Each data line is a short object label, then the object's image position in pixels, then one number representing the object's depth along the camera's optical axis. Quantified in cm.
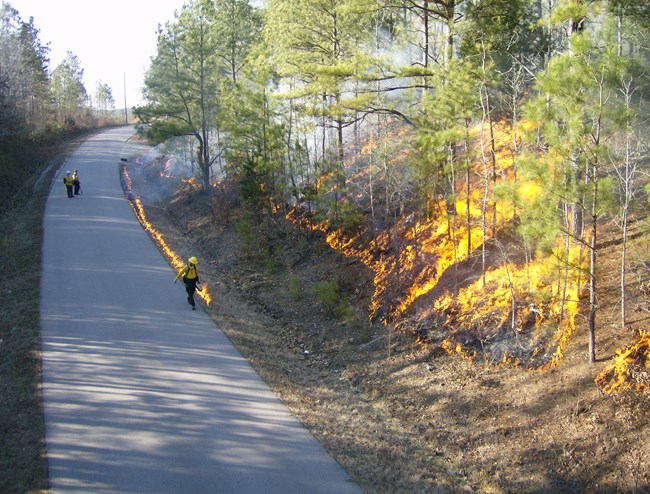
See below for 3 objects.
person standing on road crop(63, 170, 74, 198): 2886
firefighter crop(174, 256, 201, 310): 1455
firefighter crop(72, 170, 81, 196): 2944
